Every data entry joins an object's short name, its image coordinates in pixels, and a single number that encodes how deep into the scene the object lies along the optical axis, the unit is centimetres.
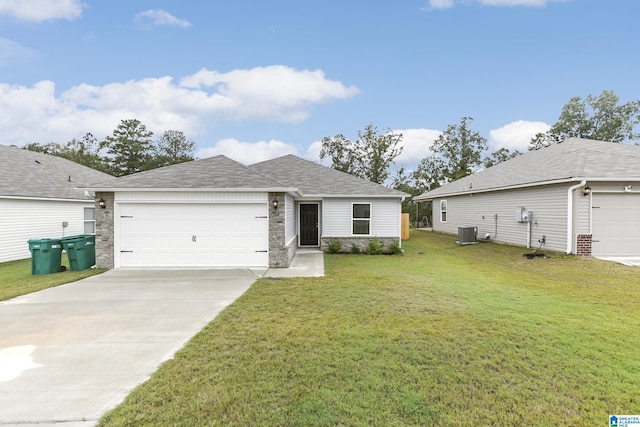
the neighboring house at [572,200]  1103
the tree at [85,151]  3669
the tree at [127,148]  3528
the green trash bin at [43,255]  903
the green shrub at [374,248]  1311
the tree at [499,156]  3525
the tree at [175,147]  3944
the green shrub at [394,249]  1320
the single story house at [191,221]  952
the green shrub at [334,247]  1331
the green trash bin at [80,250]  933
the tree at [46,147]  3616
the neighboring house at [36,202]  1181
